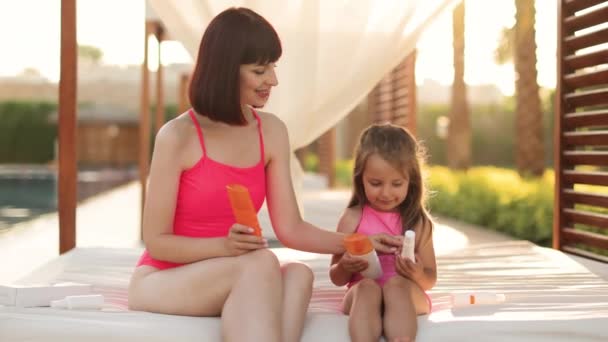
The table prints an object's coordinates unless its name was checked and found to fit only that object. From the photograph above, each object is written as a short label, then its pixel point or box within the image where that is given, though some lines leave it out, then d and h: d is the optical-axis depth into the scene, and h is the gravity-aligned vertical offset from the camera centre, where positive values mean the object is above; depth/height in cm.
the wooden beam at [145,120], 784 +38
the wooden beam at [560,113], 414 +23
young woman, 229 -10
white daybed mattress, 226 -44
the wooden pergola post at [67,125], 395 +16
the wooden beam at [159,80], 848 +87
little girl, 236 -22
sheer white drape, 407 +54
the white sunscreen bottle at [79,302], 246 -41
